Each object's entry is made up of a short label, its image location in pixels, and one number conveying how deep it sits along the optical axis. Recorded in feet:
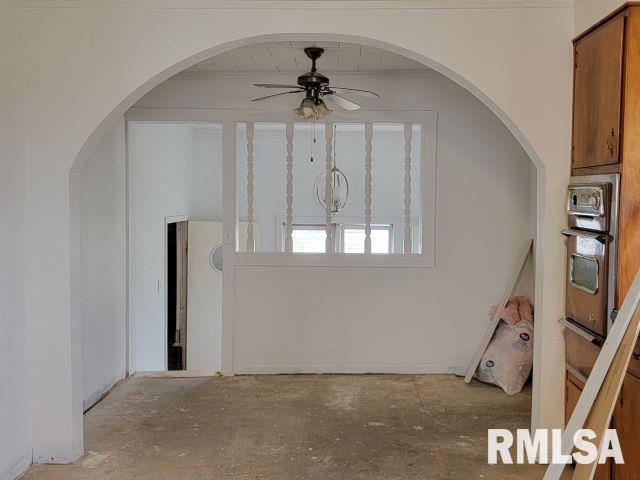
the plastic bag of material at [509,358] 13.44
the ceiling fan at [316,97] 11.71
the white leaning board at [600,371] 5.38
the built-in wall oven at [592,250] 7.64
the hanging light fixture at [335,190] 17.18
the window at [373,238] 23.30
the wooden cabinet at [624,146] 7.30
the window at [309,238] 23.58
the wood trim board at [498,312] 14.19
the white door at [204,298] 20.97
